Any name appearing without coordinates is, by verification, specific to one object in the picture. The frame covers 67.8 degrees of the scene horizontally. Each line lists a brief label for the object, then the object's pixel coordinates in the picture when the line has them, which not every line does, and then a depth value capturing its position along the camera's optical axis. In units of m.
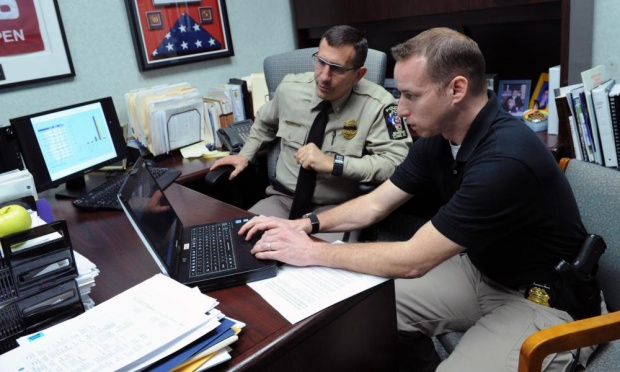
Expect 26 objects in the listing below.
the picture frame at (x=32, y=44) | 2.03
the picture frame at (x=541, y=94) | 2.16
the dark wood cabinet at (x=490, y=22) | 2.01
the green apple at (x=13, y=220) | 1.01
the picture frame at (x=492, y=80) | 2.23
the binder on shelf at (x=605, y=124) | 1.66
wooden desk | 0.88
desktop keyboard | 1.63
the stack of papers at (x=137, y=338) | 0.79
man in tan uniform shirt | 1.79
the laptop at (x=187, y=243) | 1.04
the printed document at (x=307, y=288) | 0.95
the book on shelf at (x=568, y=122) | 1.76
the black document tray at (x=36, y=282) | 0.88
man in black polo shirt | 1.06
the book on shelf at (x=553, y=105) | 1.89
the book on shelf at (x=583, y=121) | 1.72
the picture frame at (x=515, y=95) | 2.25
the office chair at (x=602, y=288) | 0.91
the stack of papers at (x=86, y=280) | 0.99
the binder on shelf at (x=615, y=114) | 1.64
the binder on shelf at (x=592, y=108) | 1.70
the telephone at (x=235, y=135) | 2.32
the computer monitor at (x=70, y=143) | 1.67
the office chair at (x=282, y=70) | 1.98
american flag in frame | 2.44
